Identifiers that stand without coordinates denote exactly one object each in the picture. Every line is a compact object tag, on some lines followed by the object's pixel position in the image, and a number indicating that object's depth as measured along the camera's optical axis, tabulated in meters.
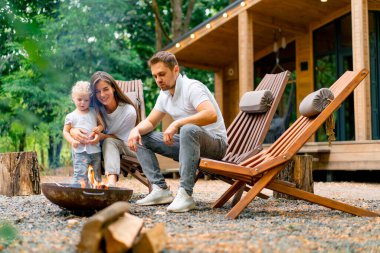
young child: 4.52
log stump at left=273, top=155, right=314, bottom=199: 5.00
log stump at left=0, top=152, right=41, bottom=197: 5.73
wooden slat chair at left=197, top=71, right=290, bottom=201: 4.29
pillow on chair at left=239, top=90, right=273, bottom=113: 4.50
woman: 4.53
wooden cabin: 8.30
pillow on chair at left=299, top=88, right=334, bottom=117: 3.62
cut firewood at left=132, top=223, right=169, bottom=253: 1.94
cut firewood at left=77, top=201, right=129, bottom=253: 1.97
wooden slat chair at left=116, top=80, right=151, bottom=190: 4.77
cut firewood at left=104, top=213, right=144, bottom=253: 1.95
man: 3.67
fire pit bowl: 3.30
